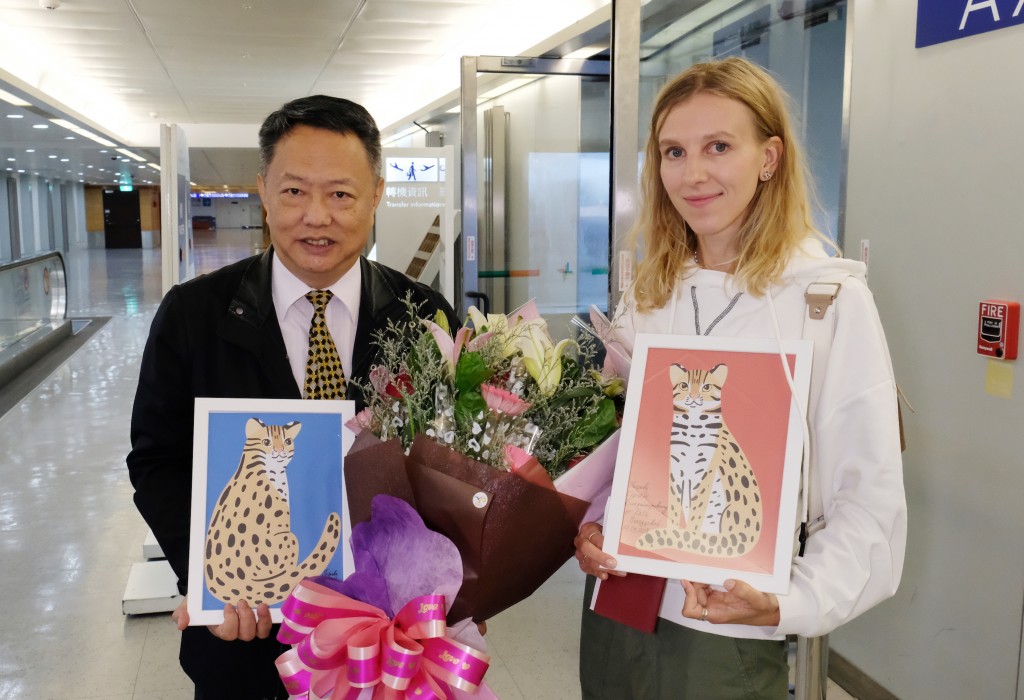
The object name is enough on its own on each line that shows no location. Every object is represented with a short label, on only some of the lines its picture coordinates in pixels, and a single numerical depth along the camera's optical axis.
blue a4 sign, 2.57
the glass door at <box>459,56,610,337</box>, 5.34
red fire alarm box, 2.60
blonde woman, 1.30
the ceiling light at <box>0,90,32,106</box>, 10.96
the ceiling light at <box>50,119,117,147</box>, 14.37
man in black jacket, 1.67
